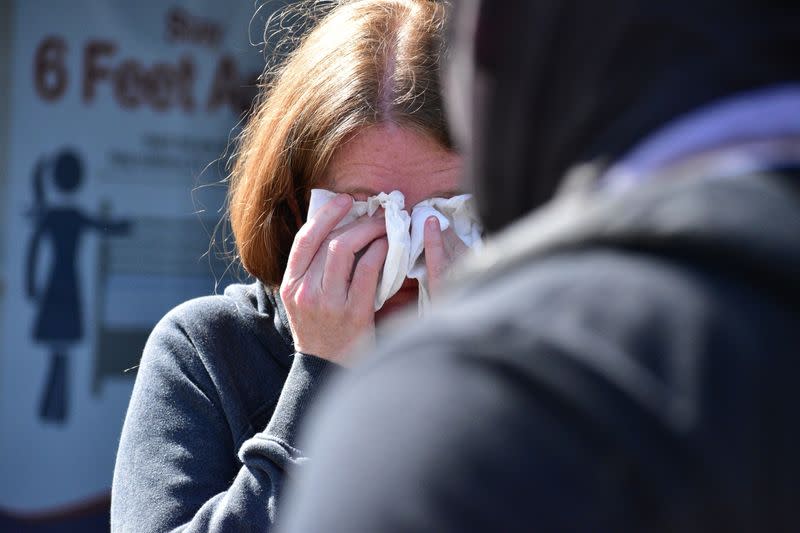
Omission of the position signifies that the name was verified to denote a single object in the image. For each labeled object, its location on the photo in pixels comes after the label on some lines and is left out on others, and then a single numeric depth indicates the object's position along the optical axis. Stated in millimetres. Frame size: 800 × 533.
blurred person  1508
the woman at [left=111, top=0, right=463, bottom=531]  2879
